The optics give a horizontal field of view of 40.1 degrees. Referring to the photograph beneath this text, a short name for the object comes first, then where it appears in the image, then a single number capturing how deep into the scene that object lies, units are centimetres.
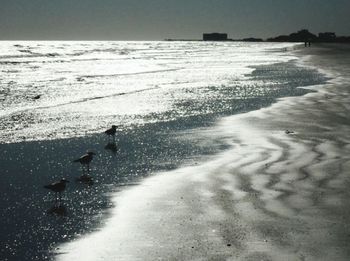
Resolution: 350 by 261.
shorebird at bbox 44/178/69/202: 895
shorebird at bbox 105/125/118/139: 1452
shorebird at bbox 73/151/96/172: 1088
